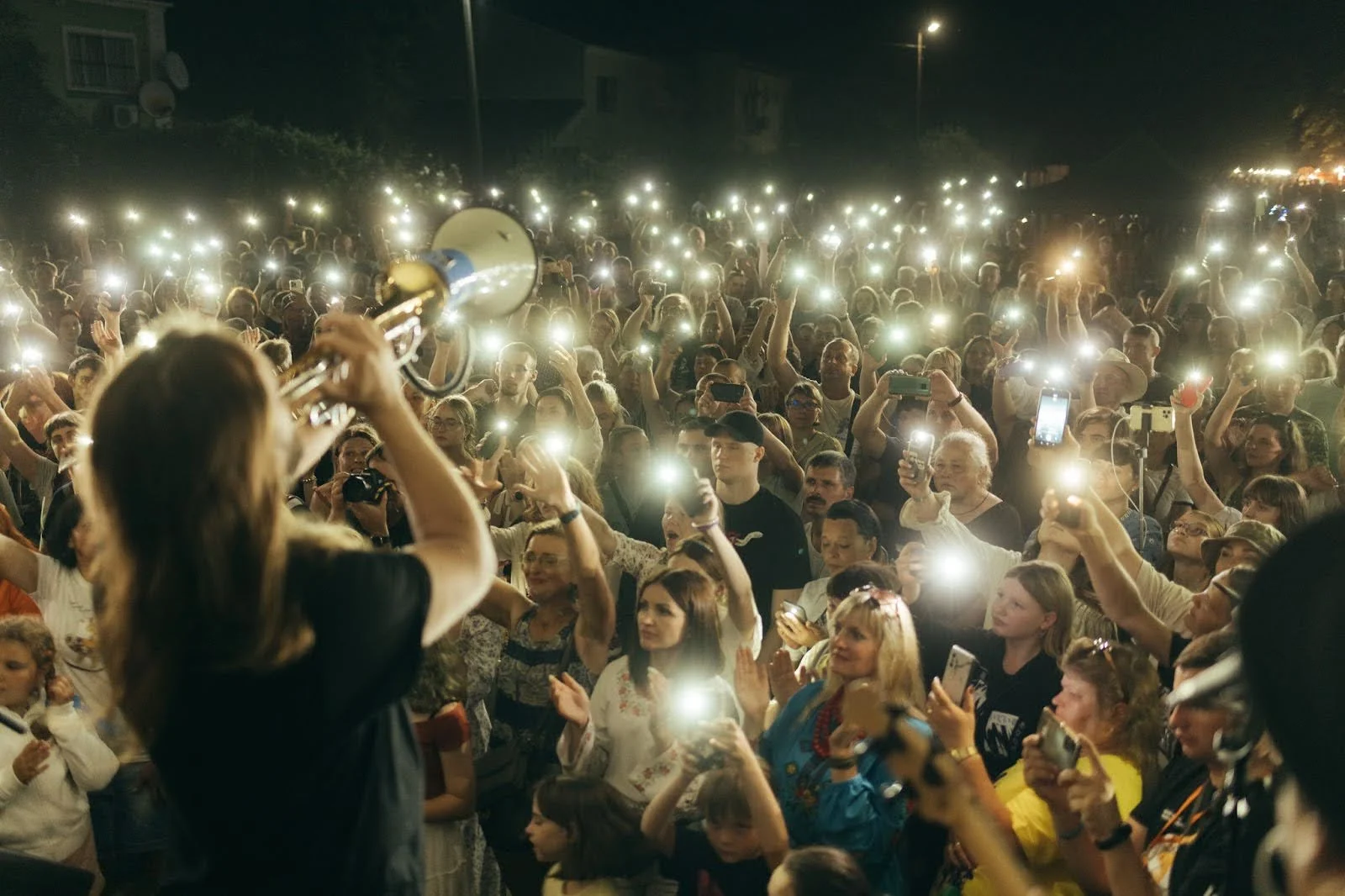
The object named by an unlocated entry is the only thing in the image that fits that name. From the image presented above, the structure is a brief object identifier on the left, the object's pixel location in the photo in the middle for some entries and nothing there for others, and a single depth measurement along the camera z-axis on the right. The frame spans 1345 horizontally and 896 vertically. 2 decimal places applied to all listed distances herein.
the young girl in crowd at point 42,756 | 4.05
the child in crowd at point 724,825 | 3.27
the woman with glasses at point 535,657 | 4.46
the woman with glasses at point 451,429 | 6.58
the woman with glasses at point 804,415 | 7.40
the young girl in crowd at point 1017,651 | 3.99
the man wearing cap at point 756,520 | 5.60
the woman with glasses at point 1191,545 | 4.84
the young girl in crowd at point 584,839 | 3.54
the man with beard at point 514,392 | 7.68
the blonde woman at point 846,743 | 3.38
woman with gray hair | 5.71
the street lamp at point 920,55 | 31.52
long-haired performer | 1.78
